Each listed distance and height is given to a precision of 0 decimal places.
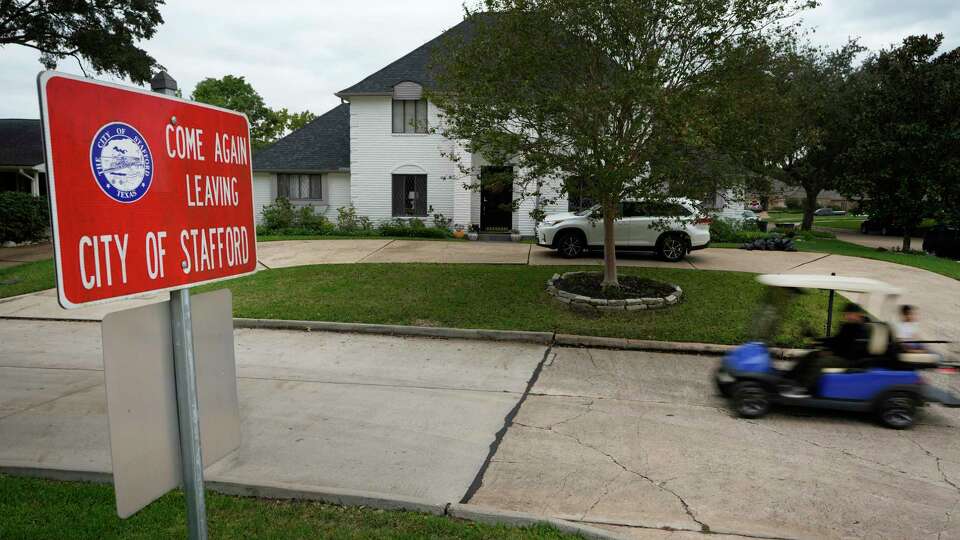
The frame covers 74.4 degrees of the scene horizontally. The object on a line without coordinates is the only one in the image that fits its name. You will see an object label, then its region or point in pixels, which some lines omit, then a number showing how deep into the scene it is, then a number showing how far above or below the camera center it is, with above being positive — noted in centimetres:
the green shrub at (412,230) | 2369 -132
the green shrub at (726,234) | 2311 -143
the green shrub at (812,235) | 2730 -177
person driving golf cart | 680 -173
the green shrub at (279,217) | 2467 -87
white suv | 1761 -113
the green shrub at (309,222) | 2480 -108
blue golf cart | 666 -193
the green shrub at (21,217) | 2255 -84
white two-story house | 2467 +97
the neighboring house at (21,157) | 2708 +162
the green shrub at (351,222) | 2486 -107
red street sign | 188 +2
